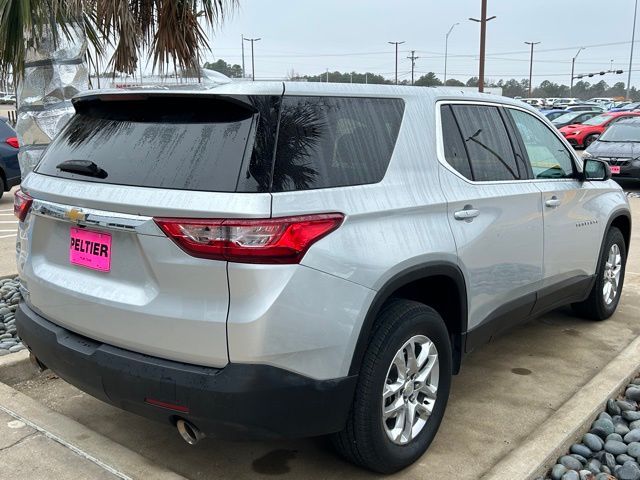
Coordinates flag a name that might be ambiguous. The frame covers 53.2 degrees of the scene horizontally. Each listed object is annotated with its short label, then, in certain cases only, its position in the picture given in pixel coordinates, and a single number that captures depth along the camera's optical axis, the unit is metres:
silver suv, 2.34
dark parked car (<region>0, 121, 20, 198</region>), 11.51
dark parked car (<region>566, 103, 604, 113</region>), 30.99
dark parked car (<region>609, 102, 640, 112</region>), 34.12
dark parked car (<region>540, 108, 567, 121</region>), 28.08
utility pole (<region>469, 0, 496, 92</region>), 23.50
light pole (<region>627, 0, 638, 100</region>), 55.09
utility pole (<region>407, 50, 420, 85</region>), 56.05
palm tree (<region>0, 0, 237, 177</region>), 5.23
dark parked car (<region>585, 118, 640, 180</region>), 12.91
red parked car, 21.19
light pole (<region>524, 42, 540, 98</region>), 69.04
